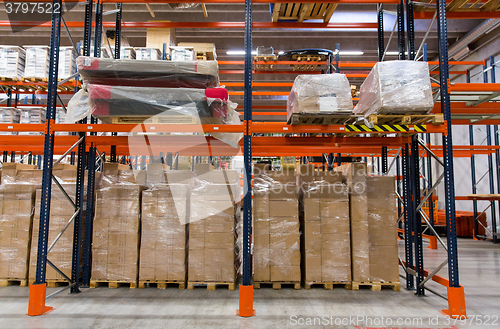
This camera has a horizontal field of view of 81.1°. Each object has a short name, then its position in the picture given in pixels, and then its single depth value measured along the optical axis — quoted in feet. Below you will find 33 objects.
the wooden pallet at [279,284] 16.88
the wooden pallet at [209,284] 16.58
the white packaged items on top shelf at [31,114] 26.08
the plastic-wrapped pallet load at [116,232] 16.90
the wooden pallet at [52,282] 17.03
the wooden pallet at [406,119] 13.79
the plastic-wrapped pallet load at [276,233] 16.93
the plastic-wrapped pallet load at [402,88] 13.48
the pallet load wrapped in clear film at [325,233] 16.89
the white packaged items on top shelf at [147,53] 25.85
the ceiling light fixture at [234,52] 40.01
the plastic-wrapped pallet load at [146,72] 14.60
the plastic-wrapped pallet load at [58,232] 16.97
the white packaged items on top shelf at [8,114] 25.64
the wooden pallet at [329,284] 16.85
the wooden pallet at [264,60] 28.13
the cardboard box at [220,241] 16.81
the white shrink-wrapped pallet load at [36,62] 25.17
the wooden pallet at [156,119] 14.49
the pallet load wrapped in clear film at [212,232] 16.71
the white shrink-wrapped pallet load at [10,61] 25.12
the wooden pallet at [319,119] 13.97
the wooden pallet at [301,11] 17.97
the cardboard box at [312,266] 16.89
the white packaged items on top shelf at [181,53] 26.43
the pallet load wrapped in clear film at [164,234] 16.84
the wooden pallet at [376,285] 16.79
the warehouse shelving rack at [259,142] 13.93
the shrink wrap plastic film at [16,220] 17.25
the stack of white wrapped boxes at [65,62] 25.38
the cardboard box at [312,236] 17.04
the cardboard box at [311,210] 17.35
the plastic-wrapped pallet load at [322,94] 13.91
